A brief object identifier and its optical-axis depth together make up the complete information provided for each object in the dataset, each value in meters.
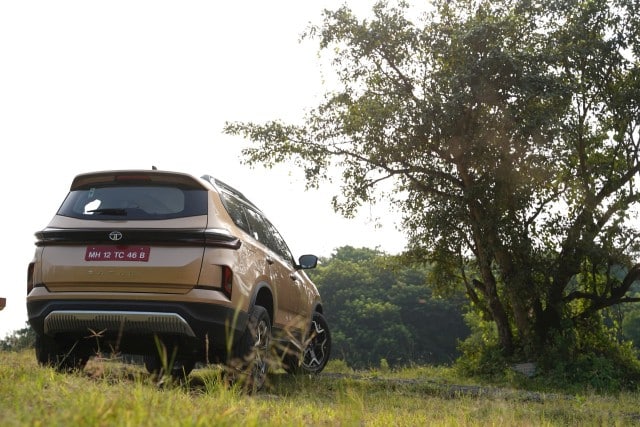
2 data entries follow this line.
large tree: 15.09
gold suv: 6.24
